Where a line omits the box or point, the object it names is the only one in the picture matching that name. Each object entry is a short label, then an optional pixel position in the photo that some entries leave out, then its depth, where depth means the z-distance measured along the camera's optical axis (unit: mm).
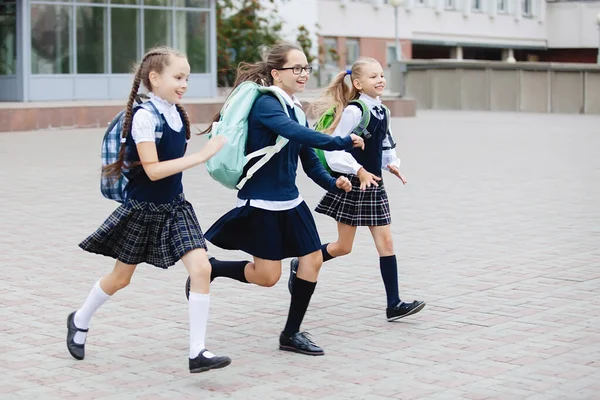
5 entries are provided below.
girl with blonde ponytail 9407
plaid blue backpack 7813
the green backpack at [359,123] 9228
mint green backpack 8164
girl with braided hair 7656
